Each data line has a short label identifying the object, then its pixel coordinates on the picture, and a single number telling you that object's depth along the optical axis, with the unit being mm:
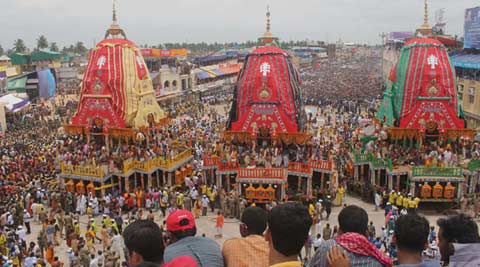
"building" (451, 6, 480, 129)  31500
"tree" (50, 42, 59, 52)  114856
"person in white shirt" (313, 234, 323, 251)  12823
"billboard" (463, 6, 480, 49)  35312
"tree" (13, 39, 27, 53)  90625
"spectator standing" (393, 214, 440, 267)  3471
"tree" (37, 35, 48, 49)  100500
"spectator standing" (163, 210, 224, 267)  3568
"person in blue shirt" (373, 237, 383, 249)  12633
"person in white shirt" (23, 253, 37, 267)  11713
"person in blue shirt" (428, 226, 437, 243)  12506
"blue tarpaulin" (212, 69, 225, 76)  63134
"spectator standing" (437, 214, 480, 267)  3424
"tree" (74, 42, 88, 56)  132488
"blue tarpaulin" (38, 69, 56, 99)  53188
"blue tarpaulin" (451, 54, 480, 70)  31739
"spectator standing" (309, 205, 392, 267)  3289
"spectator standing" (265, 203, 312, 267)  3301
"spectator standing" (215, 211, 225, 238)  15852
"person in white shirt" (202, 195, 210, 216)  17844
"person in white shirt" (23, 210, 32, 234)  16294
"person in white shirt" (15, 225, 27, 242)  13920
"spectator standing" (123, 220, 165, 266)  3619
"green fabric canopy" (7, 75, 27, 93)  50625
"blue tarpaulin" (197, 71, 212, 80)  57481
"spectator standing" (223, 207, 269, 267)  3674
